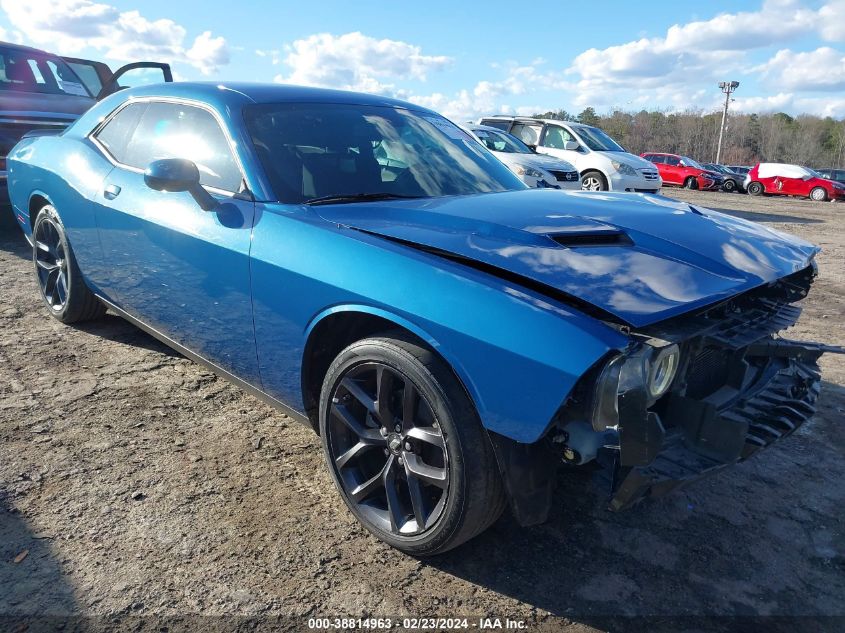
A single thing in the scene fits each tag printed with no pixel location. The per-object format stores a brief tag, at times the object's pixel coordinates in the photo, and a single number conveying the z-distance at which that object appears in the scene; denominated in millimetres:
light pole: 60906
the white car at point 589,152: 12836
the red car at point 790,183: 23812
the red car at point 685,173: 25984
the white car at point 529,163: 10727
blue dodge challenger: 1810
